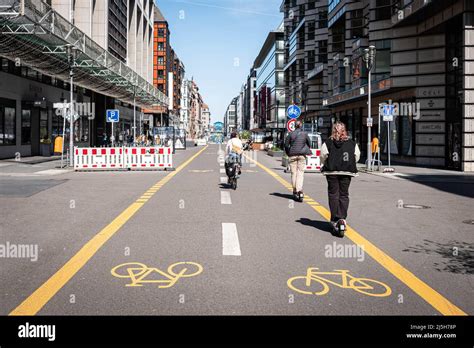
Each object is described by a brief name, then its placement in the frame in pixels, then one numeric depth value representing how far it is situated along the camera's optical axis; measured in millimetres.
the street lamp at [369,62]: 25958
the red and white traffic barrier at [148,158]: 24125
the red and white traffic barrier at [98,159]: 23688
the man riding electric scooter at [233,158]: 15266
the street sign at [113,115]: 33616
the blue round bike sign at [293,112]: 25756
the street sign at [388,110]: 24672
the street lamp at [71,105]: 25359
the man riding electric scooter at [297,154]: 12828
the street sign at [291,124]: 26562
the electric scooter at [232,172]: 15211
